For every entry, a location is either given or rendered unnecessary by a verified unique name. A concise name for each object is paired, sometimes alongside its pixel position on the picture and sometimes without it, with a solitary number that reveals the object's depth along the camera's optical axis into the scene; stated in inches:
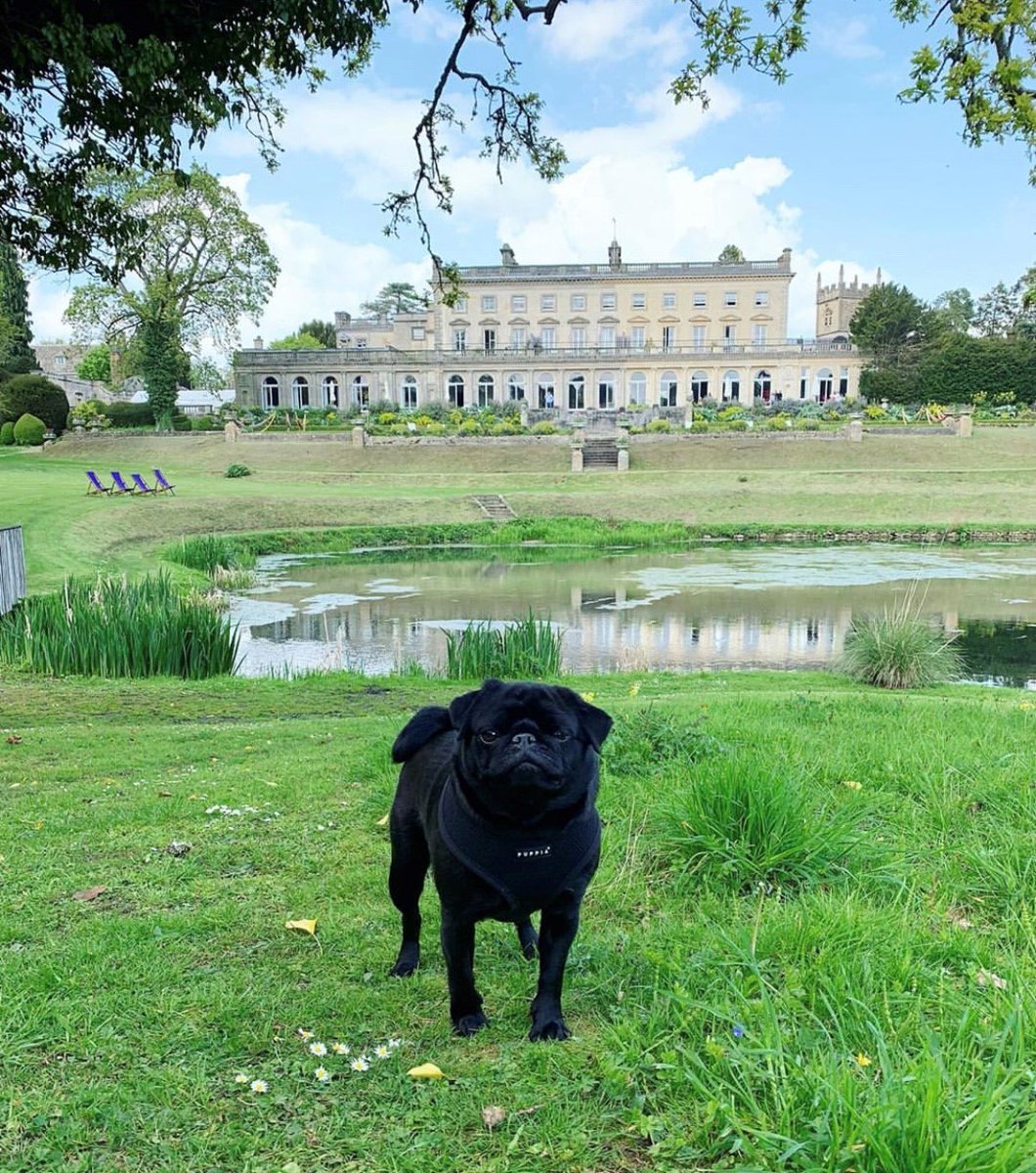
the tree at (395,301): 3548.2
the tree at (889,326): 2417.6
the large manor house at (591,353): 2480.3
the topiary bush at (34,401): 1879.9
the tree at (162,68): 183.9
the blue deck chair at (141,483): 1104.2
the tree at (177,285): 1686.8
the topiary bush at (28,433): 1786.4
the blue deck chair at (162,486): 1131.6
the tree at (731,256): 2660.4
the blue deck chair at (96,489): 1084.5
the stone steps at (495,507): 1145.4
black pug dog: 89.7
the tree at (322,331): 3339.1
